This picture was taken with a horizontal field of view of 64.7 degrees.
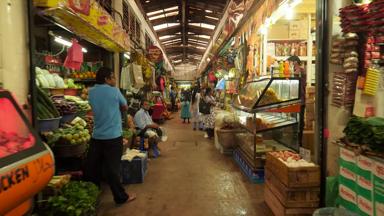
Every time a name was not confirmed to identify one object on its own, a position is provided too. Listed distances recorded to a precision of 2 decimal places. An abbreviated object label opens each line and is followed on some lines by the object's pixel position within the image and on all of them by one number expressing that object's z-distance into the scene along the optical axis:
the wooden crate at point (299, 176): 3.57
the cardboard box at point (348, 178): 3.05
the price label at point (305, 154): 3.93
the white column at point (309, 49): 6.48
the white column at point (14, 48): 2.81
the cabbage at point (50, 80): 4.59
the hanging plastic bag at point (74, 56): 4.52
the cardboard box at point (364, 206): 2.80
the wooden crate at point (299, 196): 3.61
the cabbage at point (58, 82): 4.90
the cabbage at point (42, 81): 4.22
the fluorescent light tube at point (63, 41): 5.41
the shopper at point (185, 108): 15.77
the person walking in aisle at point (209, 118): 10.09
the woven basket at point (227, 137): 7.43
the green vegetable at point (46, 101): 3.53
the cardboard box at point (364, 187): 2.80
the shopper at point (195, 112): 12.59
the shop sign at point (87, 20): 3.22
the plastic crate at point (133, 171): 5.32
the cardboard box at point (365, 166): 2.79
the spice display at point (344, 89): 3.41
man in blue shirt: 4.22
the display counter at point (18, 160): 1.79
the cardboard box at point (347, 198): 3.07
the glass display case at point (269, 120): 5.58
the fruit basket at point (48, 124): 3.43
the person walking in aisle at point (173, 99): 23.06
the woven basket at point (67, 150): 3.86
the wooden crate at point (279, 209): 3.62
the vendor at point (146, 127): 7.02
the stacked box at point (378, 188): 2.64
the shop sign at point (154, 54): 11.37
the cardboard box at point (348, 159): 3.04
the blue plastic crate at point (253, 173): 5.37
